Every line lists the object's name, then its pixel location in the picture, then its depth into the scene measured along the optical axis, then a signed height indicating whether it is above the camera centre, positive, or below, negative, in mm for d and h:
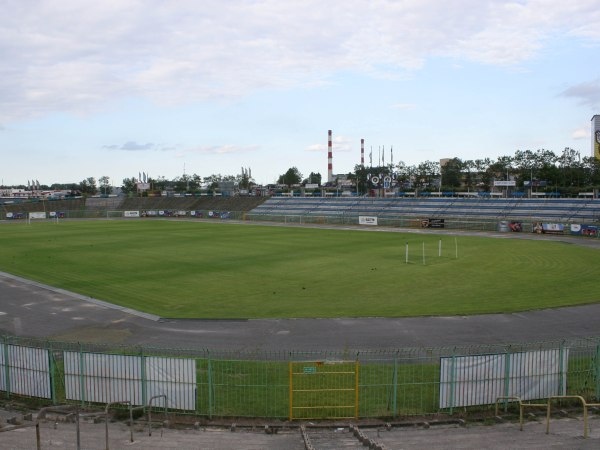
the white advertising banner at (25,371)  16141 -5597
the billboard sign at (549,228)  71906 -5605
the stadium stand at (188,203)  135125 -2347
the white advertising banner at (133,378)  15156 -5529
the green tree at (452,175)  160625 +4791
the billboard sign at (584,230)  67500 -5597
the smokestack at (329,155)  154250 +11260
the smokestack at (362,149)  166375 +13846
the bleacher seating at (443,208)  86250 -3400
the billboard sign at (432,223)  83688 -5406
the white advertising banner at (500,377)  15094 -5653
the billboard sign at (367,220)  93500 -5294
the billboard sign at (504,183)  111250 +1352
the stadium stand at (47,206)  132500 -2436
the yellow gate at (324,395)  14992 -6405
